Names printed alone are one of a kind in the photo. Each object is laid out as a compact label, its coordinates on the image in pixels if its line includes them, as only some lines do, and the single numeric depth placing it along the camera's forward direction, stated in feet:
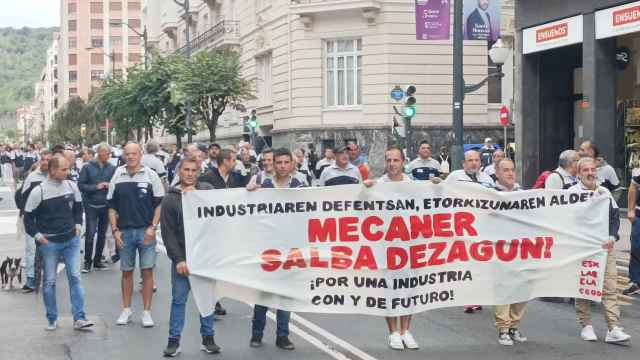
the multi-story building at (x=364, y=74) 123.65
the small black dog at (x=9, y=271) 41.78
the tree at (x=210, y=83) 130.62
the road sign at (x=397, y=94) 85.35
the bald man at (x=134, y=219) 32.86
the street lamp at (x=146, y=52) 156.04
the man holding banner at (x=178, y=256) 27.96
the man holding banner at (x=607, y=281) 29.89
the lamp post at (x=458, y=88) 63.82
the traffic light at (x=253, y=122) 120.88
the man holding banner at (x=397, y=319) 28.73
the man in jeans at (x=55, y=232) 31.96
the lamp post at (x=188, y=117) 130.47
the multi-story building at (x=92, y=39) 502.79
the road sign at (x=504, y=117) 99.60
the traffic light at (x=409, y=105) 73.51
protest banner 28.68
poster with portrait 77.97
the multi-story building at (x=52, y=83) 579.85
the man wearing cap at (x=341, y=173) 39.58
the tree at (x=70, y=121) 331.57
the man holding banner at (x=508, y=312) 29.66
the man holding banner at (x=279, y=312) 29.01
